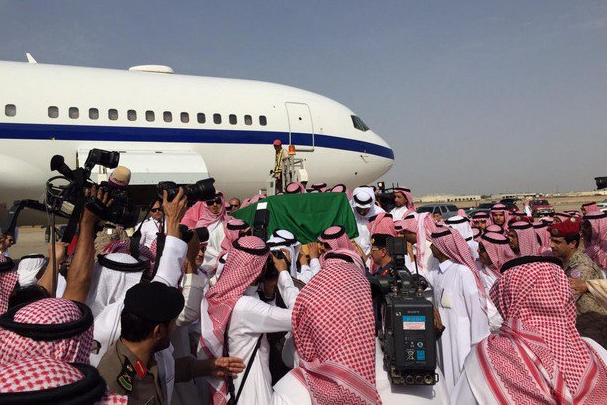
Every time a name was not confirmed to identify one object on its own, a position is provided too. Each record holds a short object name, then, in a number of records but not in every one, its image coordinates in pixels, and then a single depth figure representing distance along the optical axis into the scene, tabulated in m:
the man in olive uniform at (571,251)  4.33
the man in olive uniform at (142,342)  1.82
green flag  7.64
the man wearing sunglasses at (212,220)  6.67
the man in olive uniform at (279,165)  10.53
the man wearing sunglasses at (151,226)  6.87
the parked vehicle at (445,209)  23.03
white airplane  10.20
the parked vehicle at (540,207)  27.94
